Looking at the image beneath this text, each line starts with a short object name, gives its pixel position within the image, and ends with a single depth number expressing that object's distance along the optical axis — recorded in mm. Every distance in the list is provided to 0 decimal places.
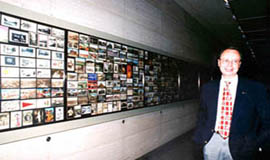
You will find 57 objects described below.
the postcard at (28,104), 1480
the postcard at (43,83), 1594
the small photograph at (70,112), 1848
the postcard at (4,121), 1356
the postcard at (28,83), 1488
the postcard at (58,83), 1708
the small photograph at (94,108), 2129
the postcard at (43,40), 1589
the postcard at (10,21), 1371
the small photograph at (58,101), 1708
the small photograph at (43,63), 1588
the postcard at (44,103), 1590
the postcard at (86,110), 2017
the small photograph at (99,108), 2213
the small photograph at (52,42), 1663
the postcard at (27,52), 1472
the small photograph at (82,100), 1965
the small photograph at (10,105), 1364
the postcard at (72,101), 1843
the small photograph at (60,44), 1732
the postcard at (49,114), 1645
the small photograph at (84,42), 1973
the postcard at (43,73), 1591
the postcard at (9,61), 1357
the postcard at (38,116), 1560
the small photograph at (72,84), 1842
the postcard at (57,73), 1696
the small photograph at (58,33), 1705
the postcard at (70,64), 1830
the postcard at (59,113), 1728
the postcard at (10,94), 1365
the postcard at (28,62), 1474
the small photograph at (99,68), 2178
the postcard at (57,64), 1700
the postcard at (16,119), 1418
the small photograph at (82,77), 1949
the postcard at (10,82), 1366
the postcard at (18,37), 1409
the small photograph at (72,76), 1836
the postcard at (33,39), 1527
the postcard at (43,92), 1593
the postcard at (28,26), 1485
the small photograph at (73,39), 1854
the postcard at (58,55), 1703
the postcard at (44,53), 1586
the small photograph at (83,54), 1963
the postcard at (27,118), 1495
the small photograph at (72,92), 1847
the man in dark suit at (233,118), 1438
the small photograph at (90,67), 2049
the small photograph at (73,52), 1843
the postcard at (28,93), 1483
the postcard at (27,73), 1478
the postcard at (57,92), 1707
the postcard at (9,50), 1357
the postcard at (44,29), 1600
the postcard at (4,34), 1353
